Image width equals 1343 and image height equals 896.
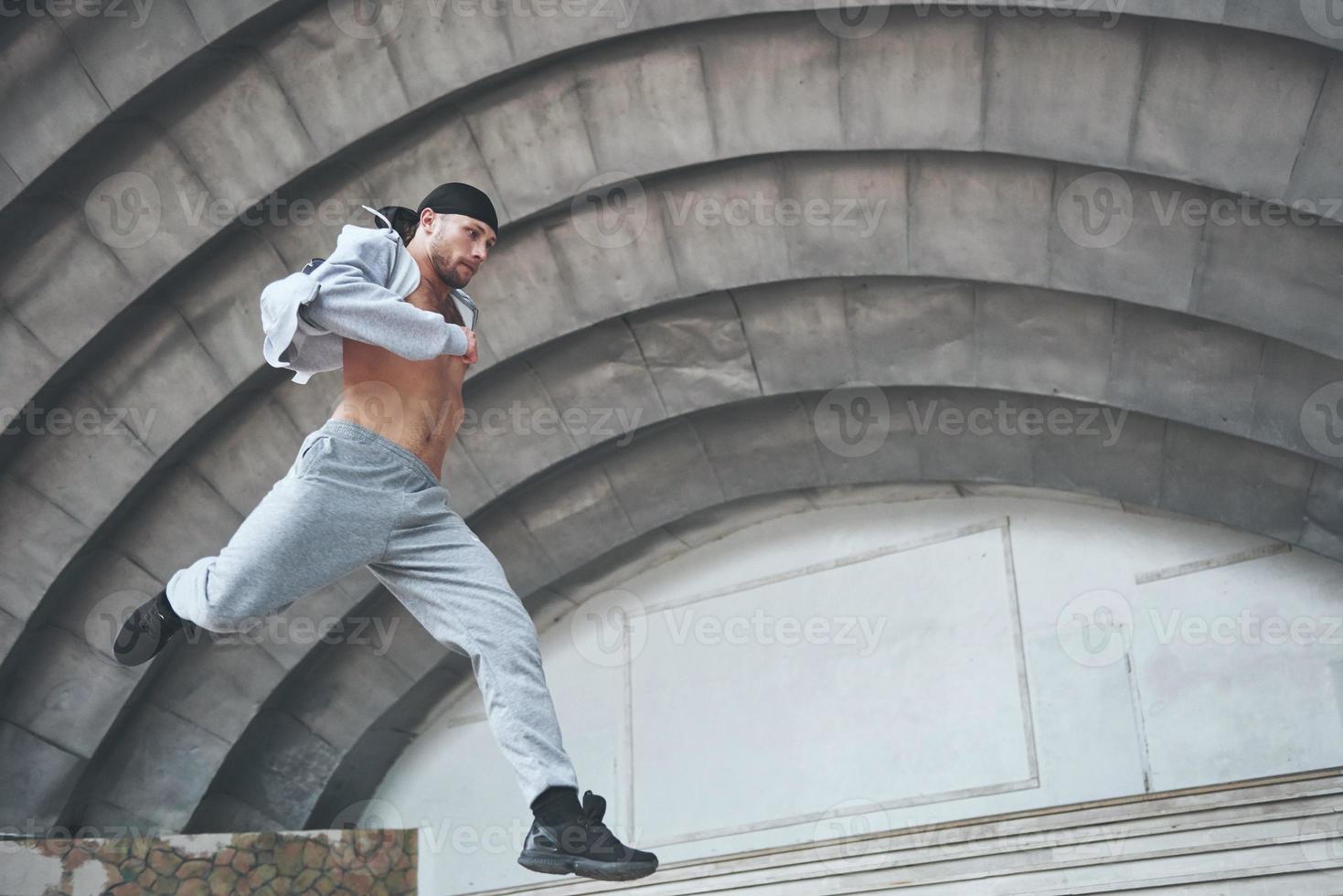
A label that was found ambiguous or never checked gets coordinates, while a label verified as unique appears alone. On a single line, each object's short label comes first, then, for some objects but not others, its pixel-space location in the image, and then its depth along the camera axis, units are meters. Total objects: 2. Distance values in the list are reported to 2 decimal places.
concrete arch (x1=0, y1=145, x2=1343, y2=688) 8.89
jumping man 4.21
